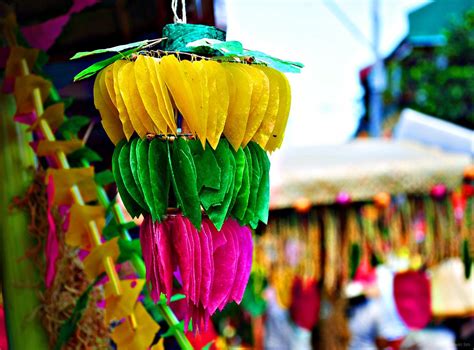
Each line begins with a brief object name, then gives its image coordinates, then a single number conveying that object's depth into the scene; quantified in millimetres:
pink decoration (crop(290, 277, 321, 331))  3951
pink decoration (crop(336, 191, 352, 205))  3227
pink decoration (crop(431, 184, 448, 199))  3215
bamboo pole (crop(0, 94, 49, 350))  1047
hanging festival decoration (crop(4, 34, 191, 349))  972
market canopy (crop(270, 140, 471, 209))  3223
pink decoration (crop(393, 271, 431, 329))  3430
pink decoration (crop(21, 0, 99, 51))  1152
